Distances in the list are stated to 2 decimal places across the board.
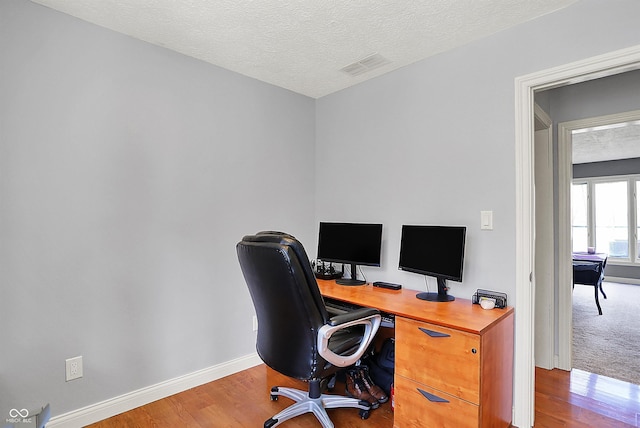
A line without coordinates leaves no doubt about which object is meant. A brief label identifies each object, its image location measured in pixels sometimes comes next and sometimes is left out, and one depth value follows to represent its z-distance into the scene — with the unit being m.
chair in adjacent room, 4.38
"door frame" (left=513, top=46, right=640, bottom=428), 2.04
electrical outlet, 2.01
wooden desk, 1.68
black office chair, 1.65
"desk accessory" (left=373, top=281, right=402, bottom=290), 2.61
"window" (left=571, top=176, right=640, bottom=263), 6.76
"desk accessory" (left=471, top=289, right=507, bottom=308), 2.08
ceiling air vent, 2.57
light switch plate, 2.22
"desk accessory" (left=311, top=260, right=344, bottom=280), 3.02
